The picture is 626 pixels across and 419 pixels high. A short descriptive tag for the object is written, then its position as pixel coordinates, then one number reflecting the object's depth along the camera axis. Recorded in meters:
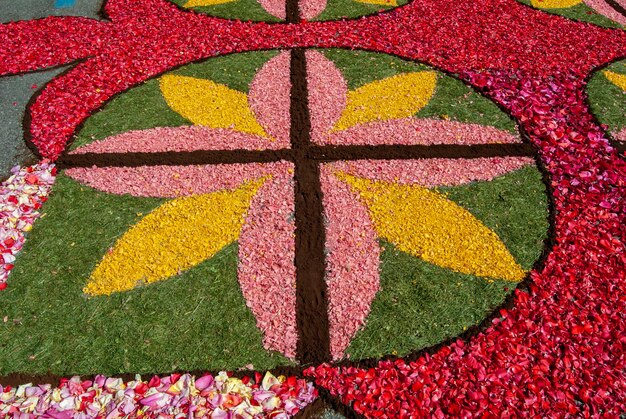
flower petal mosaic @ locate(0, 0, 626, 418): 3.31
